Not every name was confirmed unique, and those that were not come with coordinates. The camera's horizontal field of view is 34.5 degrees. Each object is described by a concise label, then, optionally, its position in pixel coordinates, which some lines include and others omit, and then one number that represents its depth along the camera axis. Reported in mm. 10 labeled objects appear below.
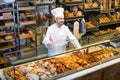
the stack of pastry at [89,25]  5388
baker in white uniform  2630
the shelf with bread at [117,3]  5930
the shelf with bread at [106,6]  5648
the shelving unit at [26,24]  4278
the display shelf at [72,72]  2111
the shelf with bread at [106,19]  5708
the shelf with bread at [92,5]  5258
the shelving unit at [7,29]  4086
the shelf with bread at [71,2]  4713
